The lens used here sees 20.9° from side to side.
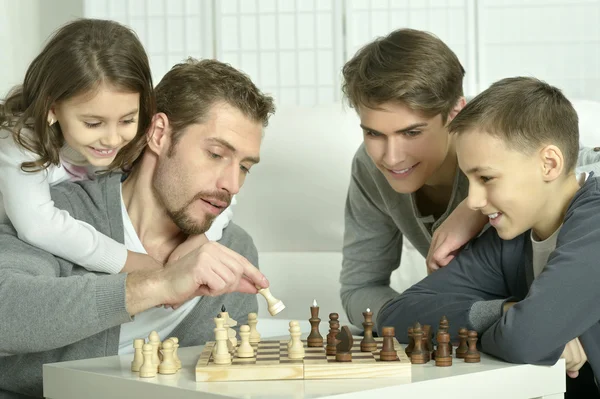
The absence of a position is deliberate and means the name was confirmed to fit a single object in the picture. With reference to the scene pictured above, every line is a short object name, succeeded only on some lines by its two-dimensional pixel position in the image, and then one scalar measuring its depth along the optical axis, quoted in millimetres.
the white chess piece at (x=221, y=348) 2679
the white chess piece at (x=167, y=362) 2694
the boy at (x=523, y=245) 2769
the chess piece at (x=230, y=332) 2817
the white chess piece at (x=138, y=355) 2728
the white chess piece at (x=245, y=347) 2721
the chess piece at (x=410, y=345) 2800
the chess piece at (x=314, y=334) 2854
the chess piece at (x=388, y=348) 2682
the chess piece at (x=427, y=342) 2790
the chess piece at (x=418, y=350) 2759
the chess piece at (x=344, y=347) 2665
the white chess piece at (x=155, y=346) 2705
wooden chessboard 2632
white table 2557
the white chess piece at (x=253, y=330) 2926
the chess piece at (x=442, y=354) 2741
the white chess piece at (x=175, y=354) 2716
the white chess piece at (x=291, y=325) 2717
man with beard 3196
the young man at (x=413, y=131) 3383
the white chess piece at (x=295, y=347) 2696
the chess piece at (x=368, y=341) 2779
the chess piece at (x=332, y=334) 2760
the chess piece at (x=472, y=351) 2774
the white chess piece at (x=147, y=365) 2677
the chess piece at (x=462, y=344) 2804
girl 3195
